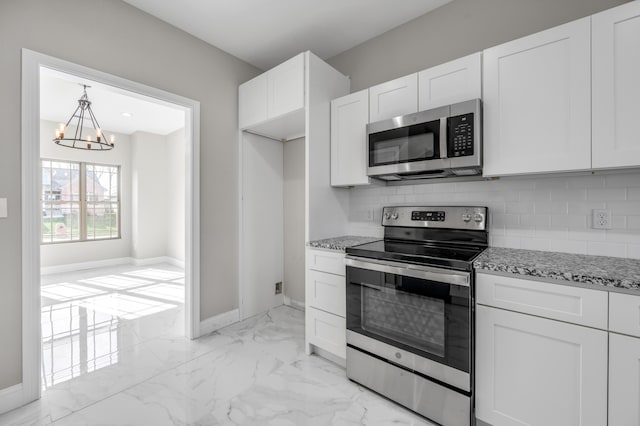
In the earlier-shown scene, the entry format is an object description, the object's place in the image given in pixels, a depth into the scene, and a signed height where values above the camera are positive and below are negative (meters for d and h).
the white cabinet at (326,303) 2.13 -0.74
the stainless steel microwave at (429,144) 1.74 +0.45
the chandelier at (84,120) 3.66 +1.49
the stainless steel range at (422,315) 1.48 -0.62
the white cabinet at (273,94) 2.42 +1.10
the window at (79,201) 5.45 +0.18
